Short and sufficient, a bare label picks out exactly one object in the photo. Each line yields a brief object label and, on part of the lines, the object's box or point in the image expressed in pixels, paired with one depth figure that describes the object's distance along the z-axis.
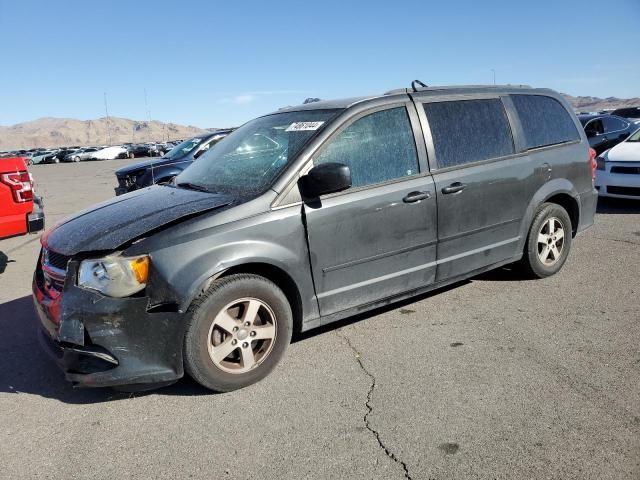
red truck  5.59
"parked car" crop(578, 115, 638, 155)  11.97
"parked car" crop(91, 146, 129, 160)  51.72
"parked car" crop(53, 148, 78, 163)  51.44
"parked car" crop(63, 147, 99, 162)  50.78
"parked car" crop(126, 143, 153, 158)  50.97
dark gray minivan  3.02
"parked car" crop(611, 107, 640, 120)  20.16
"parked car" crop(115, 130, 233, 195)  10.06
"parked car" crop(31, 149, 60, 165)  50.81
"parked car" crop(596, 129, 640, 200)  8.49
